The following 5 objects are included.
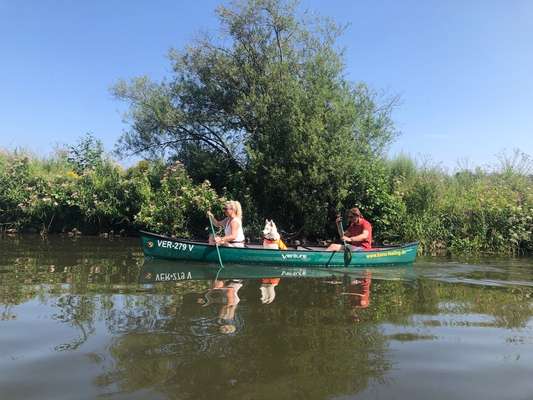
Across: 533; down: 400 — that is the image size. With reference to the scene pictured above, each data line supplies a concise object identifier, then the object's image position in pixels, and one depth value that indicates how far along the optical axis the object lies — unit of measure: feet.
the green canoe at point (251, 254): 39.65
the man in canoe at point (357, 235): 42.29
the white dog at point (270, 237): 42.11
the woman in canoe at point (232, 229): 40.29
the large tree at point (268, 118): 55.62
